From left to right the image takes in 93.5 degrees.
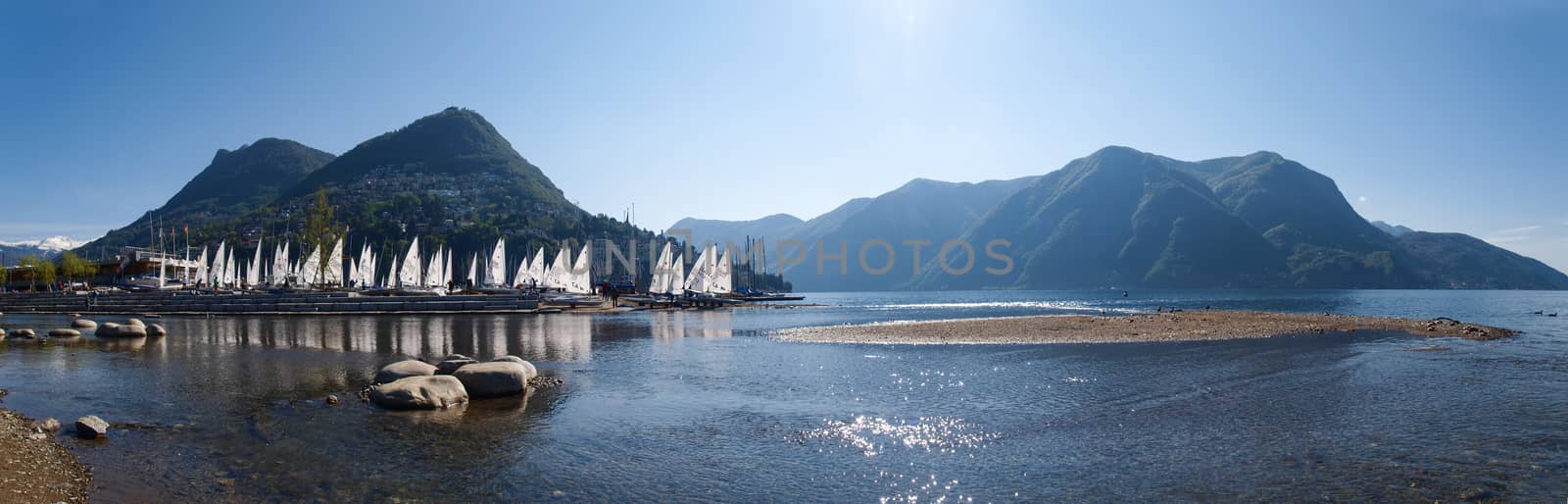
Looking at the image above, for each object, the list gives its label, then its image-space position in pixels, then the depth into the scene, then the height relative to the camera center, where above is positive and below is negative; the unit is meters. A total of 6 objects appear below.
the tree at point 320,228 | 120.81 +9.02
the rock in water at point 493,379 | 24.72 -3.51
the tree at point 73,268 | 136.25 +3.99
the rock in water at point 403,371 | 25.88 -3.31
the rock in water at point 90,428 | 17.81 -3.40
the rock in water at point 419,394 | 22.17 -3.56
